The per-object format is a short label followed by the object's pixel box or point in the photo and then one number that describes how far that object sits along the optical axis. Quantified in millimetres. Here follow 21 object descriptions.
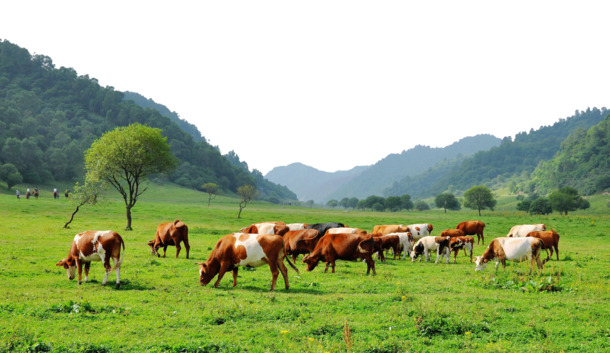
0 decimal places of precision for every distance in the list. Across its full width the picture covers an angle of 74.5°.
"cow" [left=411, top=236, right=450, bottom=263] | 23734
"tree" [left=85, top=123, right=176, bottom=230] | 39312
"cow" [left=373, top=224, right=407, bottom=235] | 28797
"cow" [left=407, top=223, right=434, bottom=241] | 30641
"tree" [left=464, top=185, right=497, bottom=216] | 120344
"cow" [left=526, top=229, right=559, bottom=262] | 24375
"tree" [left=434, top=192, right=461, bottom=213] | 159625
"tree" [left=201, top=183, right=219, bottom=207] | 131675
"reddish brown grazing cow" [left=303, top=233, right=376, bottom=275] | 18156
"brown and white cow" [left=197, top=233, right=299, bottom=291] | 14320
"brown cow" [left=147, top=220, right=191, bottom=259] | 22730
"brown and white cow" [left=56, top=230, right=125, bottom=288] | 14742
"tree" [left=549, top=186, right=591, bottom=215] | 108625
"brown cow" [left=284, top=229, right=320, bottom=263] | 22453
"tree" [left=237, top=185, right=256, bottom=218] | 75875
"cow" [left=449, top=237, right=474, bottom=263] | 24797
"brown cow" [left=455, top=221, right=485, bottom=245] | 36456
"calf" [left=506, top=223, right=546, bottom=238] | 29016
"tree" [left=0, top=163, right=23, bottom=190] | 92438
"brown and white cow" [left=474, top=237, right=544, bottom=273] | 17453
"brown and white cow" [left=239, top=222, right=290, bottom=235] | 25297
